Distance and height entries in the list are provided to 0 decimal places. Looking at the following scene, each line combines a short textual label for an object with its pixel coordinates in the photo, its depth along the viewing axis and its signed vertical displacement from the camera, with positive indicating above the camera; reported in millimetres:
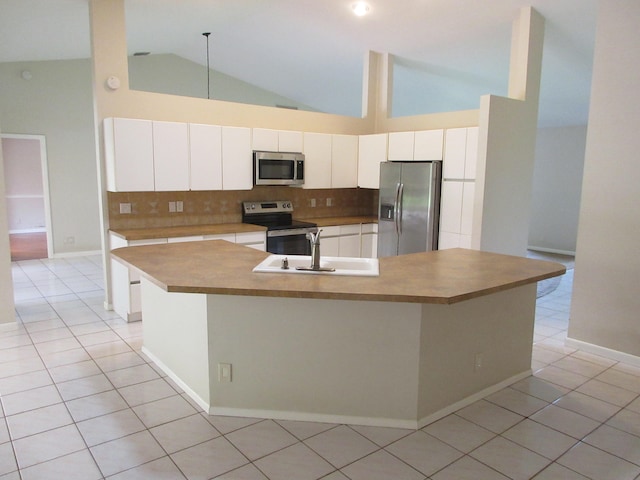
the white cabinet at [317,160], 5730 +291
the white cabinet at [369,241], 6004 -711
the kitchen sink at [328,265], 2756 -511
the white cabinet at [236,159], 5086 +259
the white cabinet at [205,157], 4867 +265
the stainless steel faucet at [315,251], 2842 -406
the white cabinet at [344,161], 5969 +299
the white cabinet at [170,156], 4652 +255
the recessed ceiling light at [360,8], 4930 +1861
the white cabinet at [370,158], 5844 +346
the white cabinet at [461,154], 4754 +338
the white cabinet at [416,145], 5145 +460
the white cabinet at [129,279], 4461 -943
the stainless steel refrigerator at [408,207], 5137 -241
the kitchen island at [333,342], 2648 -921
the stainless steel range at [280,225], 5227 -482
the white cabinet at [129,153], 4460 +260
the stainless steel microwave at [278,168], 5290 +173
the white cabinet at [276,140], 5301 +495
